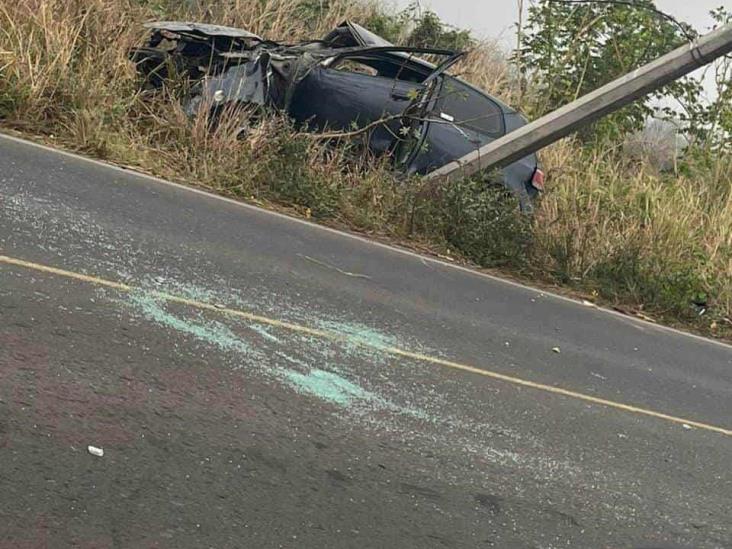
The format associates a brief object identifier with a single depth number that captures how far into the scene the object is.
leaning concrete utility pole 10.16
